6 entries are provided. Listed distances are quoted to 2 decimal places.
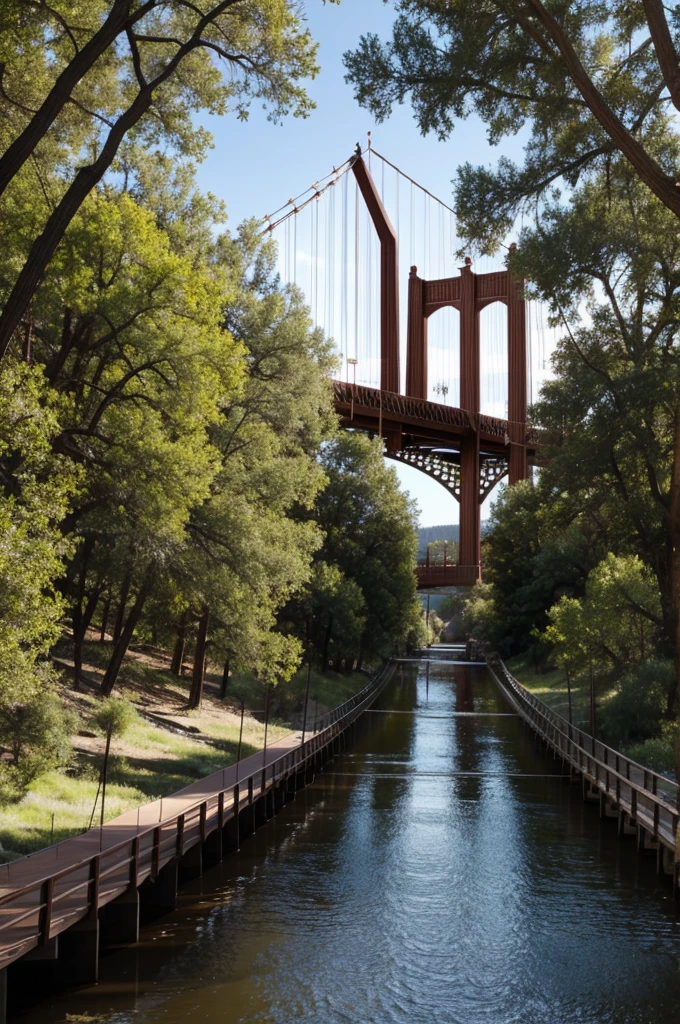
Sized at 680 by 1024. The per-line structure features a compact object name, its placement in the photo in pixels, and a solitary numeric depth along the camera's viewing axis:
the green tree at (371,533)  52.94
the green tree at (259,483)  26.39
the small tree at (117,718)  25.75
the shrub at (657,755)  27.42
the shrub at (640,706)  29.06
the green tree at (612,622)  29.95
